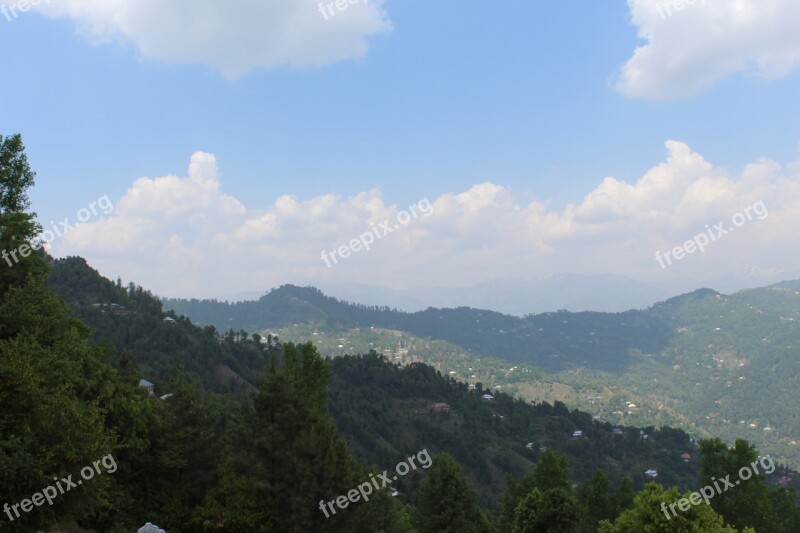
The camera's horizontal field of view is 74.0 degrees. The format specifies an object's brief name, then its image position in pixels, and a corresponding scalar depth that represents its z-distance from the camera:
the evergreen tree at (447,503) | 34.72
